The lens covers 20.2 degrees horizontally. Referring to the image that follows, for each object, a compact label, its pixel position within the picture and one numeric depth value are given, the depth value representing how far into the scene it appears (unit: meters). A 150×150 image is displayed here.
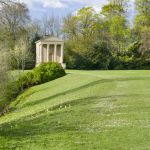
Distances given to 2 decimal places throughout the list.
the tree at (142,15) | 76.14
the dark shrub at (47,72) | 47.09
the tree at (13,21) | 27.08
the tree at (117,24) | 78.88
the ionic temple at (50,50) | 72.62
